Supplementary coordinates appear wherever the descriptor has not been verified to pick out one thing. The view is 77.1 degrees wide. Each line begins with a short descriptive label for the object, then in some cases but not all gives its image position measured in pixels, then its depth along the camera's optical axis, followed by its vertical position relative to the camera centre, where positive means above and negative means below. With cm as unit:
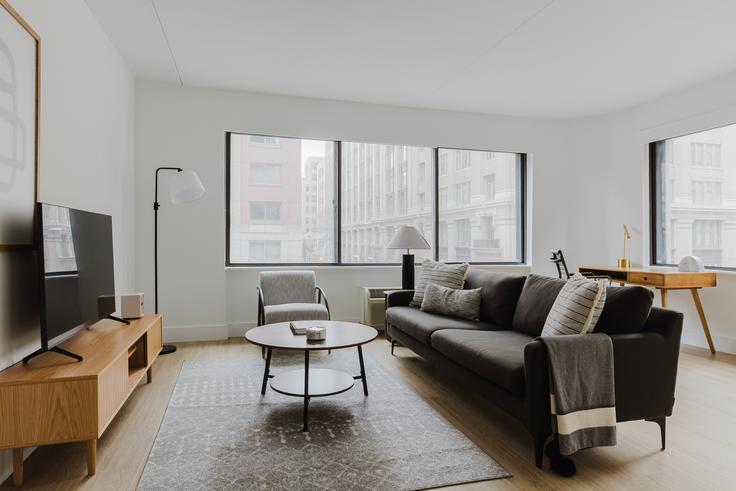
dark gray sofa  216 -59
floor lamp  427 +54
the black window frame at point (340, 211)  520 +47
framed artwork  209 +58
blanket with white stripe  212 -67
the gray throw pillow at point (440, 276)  417 -26
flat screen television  215 -12
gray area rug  207 -102
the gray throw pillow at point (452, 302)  376 -45
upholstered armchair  445 -44
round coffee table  277 -60
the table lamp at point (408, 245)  482 +3
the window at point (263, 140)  528 +125
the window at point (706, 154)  478 +99
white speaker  345 -43
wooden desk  437 -32
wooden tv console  189 -66
